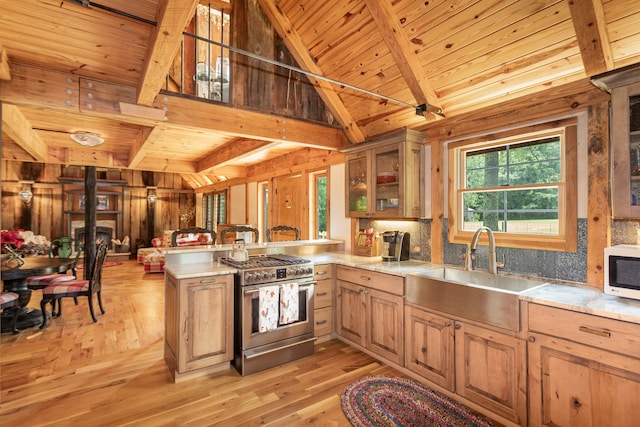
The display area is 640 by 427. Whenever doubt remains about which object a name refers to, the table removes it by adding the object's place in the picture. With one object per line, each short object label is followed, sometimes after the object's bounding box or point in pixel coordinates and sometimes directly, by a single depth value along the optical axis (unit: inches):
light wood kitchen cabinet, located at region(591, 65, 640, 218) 74.5
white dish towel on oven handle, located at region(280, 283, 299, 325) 116.1
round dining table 140.8
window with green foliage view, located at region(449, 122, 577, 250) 97.1
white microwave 71.7
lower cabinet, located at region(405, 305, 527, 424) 80.7
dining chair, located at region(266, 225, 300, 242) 226.8
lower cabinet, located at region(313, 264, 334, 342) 132.5
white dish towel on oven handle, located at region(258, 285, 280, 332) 111.5
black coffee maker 133.2
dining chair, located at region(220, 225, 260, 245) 140.6
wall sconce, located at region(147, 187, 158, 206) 397.1
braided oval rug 84.1
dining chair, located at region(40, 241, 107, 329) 152.7
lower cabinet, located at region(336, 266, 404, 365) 111.0
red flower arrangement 150.7
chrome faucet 103.1
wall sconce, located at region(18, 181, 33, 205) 327.0
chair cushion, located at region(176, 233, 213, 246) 251.5
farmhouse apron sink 82.6
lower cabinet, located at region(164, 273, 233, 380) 102.4
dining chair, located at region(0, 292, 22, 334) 128.9
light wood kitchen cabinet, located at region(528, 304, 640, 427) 64.4
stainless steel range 109.3
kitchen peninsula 68.8
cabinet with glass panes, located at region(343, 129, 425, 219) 129.1
